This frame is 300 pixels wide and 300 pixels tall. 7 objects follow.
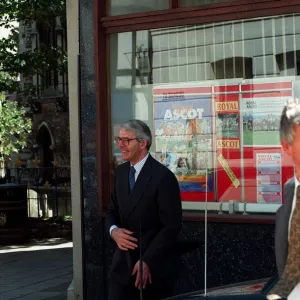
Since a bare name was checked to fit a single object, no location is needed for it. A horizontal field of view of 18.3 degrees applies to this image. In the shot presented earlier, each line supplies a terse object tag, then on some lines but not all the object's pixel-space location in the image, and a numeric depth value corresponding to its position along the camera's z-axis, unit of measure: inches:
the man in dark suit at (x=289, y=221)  129.6
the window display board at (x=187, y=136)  342.6
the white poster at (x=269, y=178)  327.3
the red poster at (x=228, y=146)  337.4
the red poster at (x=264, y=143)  327.3
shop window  329.7
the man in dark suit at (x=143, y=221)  236.7
